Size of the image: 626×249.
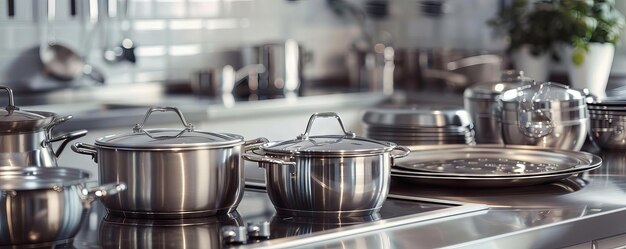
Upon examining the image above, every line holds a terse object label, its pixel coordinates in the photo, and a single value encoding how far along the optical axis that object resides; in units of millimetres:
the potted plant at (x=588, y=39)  3832
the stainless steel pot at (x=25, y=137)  1394
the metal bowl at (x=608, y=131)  2242
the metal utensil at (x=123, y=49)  3951
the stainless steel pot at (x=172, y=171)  1372
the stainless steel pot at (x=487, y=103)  2234
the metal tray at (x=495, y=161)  1777
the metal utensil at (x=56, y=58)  3756
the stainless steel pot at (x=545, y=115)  2047
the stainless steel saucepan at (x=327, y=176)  1432
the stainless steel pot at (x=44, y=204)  1208
